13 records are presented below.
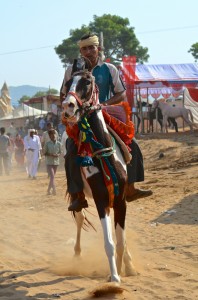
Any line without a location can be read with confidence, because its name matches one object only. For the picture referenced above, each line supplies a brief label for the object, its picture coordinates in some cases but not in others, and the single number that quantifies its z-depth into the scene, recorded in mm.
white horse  28886
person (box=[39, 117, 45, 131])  41562
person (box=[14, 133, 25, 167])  29642
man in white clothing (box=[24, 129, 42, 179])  23578
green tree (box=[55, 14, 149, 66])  74250
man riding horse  7137
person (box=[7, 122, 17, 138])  45438
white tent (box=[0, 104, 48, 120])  59500
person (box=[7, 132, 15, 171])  28247
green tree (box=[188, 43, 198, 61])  74812
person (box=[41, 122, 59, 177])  19041
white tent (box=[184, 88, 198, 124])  29578
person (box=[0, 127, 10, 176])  24219
